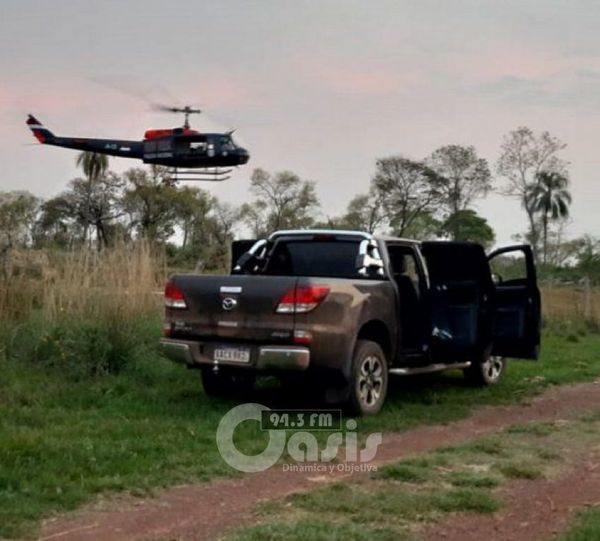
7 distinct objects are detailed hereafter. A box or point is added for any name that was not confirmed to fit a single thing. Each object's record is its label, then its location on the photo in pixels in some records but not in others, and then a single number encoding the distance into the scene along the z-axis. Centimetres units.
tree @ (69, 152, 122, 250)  4165
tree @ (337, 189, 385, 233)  3250
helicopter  3534
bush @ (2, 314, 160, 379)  1004
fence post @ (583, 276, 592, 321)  2100
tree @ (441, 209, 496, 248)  3966
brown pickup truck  790
